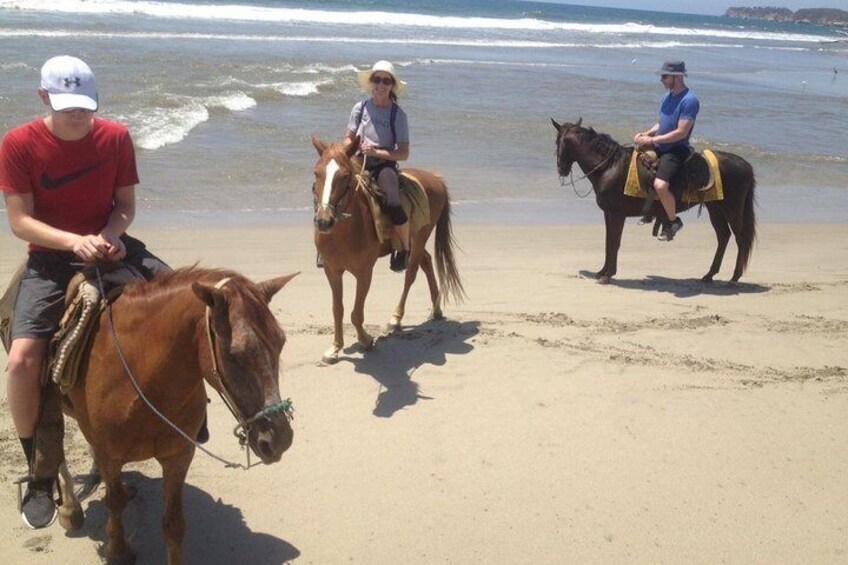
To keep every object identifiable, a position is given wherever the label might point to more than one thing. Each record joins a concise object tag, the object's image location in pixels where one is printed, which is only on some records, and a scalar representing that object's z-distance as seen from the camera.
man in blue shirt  9.40
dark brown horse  10.03
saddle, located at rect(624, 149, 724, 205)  9.80
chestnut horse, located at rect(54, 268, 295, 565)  3.22
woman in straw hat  6.76
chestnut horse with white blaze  5.97
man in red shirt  3.69
